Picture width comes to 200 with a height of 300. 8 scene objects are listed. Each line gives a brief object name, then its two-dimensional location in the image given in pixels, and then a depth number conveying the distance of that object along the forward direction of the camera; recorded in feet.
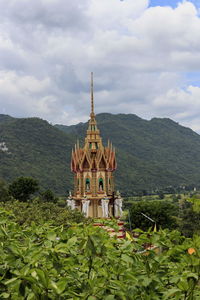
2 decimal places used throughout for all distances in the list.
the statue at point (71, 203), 82.68
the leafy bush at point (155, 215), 128.95
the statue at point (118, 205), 84.43
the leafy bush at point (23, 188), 132.57
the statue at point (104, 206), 80.69
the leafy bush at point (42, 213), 62.34
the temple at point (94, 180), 81.51
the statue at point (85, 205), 80.18
